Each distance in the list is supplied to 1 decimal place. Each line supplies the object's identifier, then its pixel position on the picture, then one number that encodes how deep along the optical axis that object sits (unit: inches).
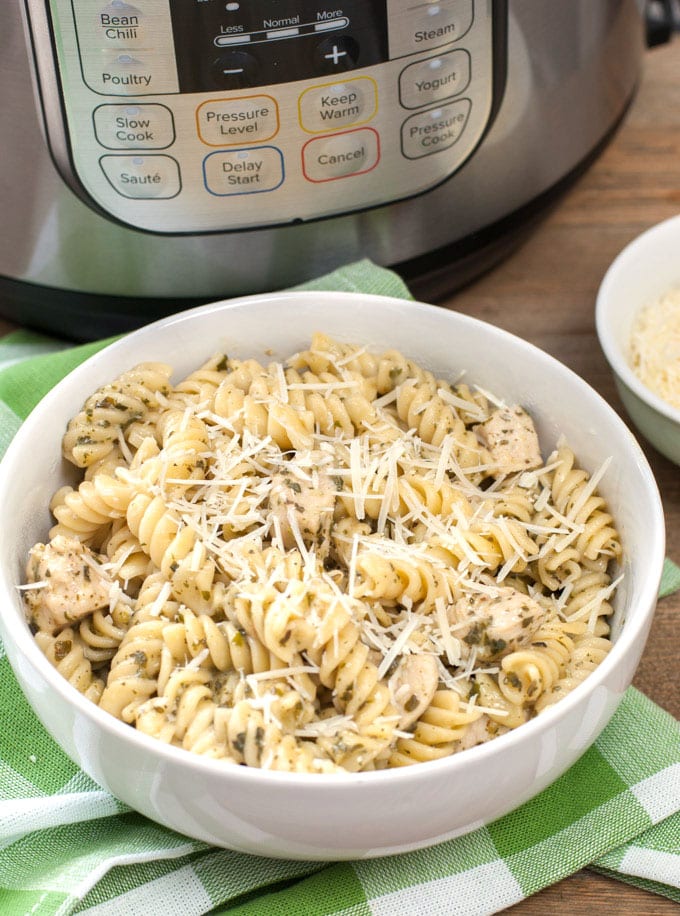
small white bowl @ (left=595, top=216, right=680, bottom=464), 17.7
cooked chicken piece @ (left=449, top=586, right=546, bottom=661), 14.6
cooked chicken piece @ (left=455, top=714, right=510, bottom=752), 14.3
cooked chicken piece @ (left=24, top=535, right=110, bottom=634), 14.7
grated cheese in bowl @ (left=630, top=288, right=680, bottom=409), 18.8
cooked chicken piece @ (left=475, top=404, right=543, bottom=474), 16.3
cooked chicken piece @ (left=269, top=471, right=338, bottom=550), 15.2
